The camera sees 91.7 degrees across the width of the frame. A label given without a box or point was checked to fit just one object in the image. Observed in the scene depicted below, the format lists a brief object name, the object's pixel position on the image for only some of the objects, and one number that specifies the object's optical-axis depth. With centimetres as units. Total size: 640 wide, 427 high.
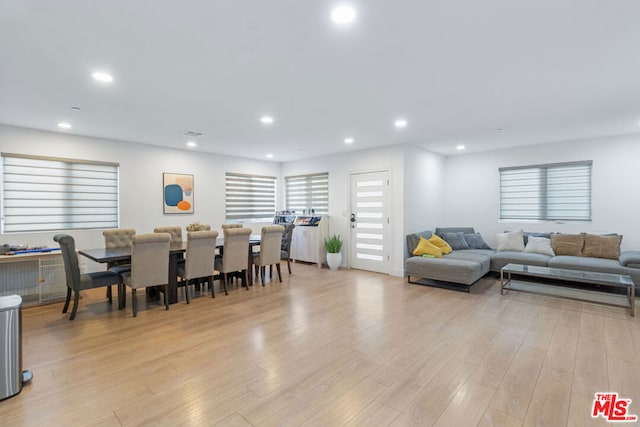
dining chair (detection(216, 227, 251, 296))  462
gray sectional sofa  445
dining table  366
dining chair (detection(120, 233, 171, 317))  364
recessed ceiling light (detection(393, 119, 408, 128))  422
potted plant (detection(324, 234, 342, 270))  641
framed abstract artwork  587
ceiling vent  480
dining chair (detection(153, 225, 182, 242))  531
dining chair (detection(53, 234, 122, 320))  353
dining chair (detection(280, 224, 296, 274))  574
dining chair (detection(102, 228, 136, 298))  463
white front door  599
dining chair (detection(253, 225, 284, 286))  515
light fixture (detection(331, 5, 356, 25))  186
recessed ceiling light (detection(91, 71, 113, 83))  273
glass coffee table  386
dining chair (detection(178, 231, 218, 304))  417
